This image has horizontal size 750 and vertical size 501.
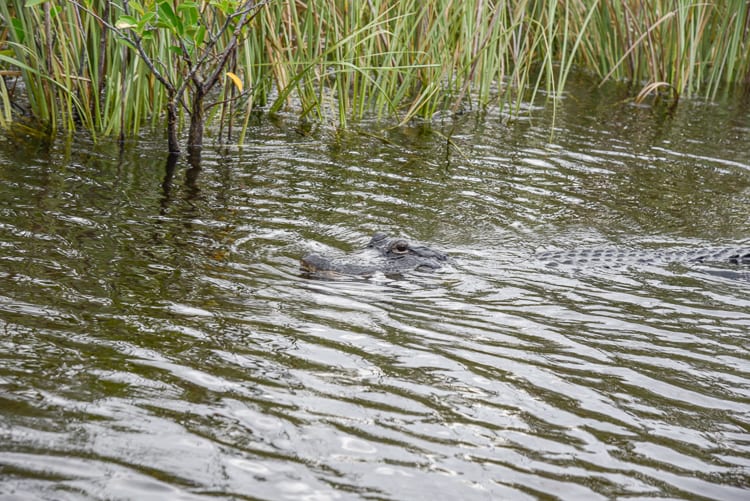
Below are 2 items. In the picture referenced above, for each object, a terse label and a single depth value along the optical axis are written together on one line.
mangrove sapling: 12.84
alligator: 10.50
